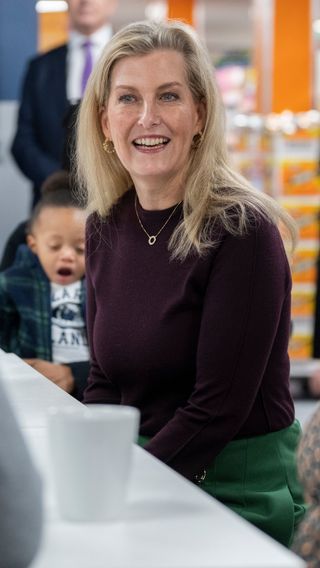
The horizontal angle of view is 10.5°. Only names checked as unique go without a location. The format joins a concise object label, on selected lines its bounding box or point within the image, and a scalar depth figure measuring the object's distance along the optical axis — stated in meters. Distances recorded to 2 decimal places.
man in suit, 7.86
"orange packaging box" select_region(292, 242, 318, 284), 11.63
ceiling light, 11.42
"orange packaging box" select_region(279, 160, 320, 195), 11.71
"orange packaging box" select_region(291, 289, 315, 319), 11.57
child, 4.58
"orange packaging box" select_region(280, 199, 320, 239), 11.68
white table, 1.60
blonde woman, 3.19
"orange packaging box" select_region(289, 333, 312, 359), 11.61
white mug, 1.70
